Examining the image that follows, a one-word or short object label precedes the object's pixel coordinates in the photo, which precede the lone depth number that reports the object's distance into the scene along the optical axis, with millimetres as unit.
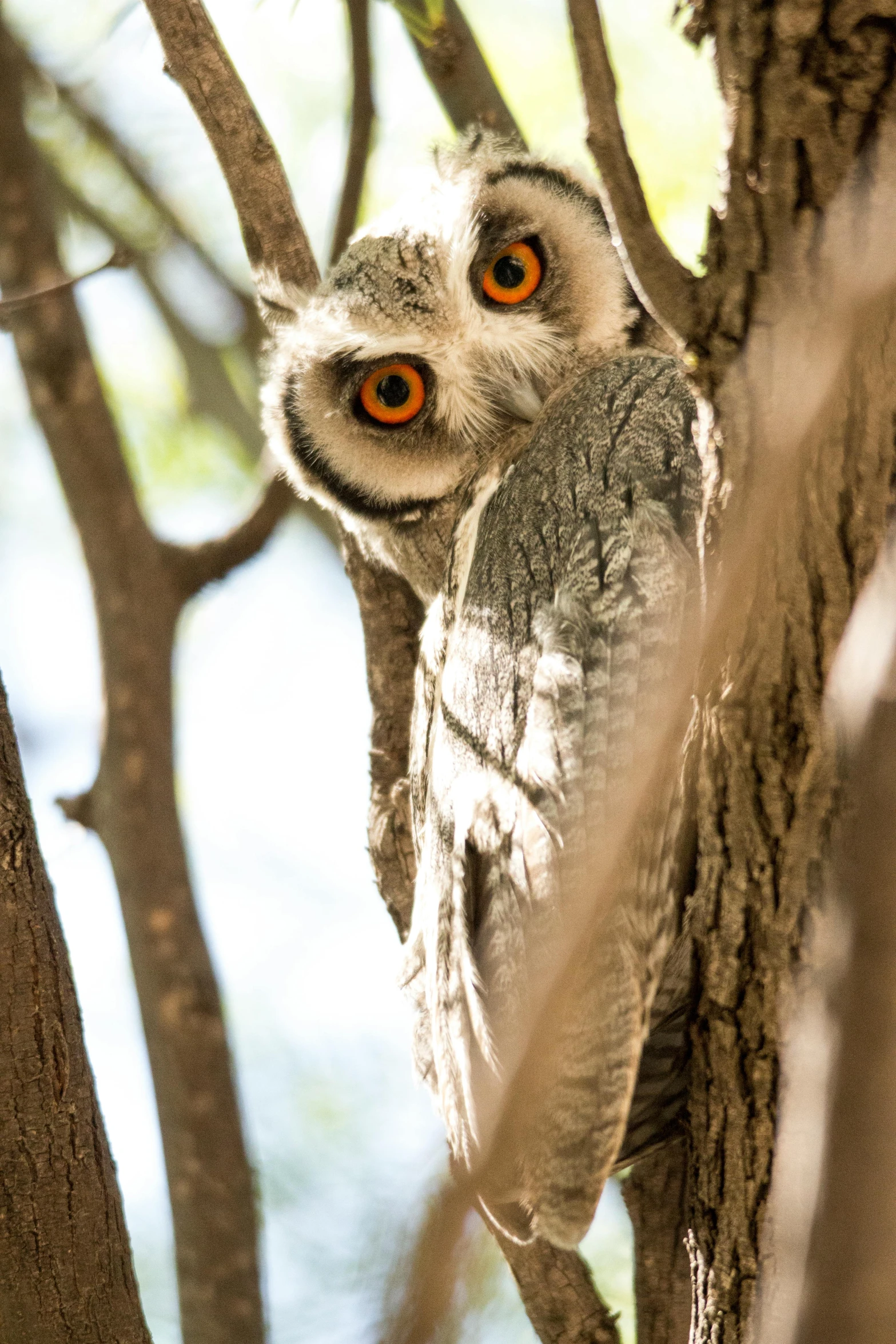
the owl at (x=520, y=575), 3760
